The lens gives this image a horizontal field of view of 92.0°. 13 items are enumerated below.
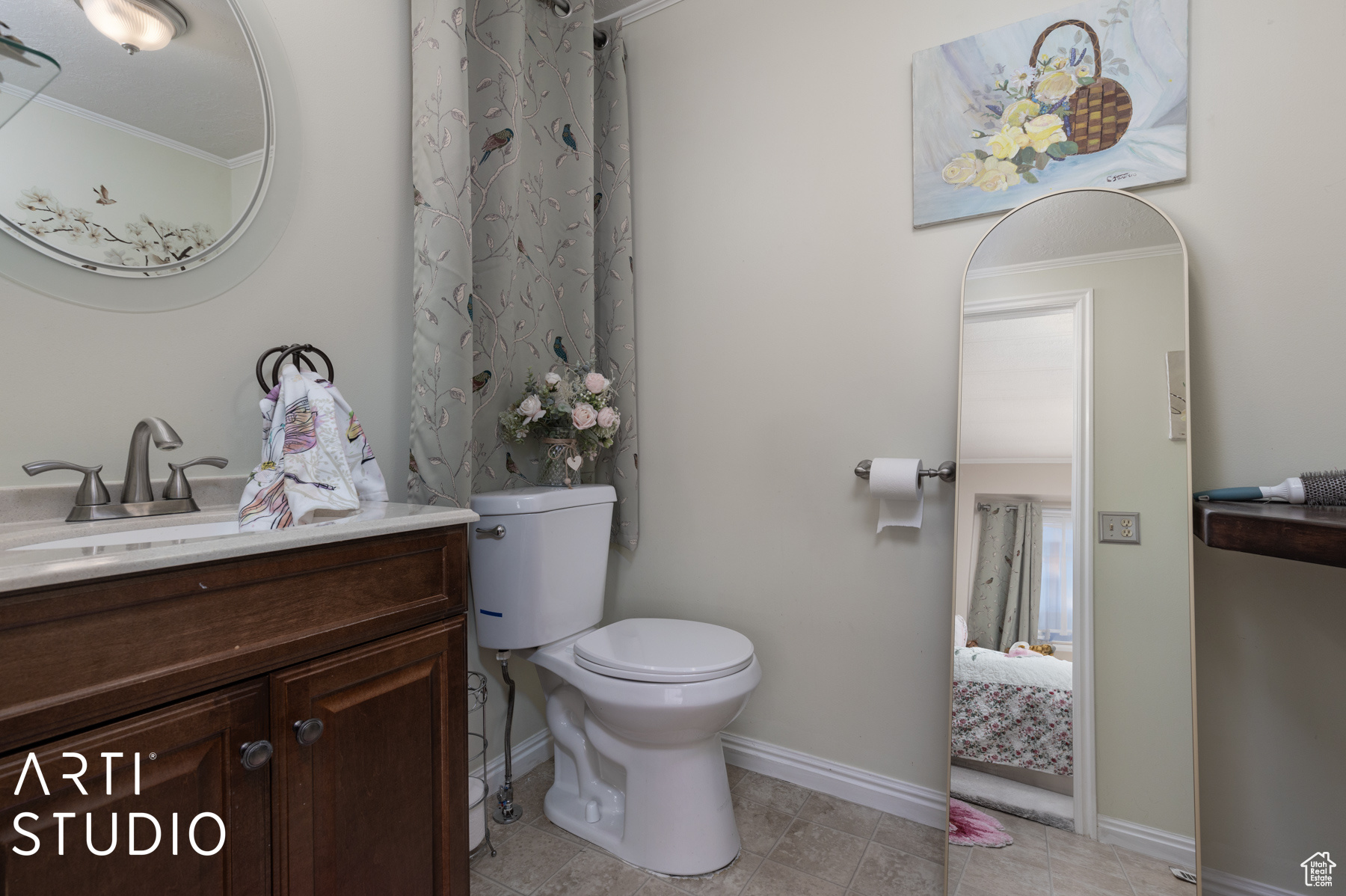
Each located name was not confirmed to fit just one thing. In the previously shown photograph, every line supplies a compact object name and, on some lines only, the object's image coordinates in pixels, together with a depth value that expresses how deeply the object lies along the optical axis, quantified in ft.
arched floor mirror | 4.37
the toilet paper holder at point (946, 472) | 5.37
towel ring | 4.31
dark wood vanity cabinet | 2.24
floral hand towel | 3.56
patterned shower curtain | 5.03
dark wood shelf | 3.21
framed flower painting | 4.74
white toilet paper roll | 5.44
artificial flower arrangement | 5.97
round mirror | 3.47
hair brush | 4.03
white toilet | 4.91
